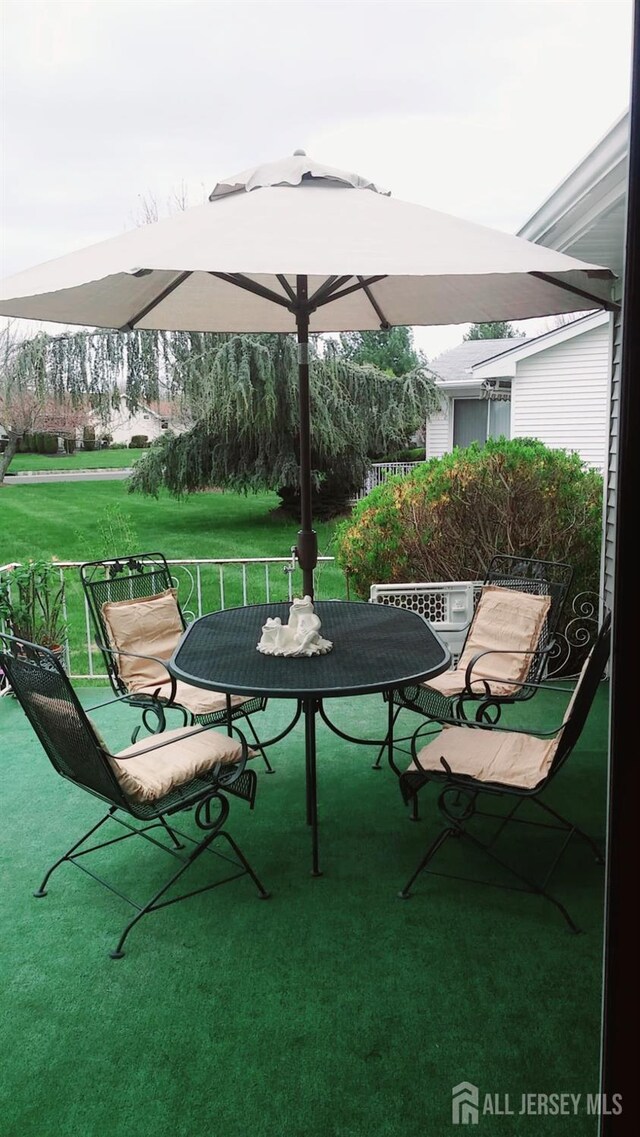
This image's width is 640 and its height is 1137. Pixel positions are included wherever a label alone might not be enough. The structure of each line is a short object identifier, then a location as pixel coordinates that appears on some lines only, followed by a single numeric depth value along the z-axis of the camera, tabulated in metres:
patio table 2.76
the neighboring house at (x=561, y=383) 8.98
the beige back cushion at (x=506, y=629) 3.78
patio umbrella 2.36
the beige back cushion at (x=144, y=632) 3.73
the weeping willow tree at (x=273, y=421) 10.73
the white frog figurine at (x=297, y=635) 3.17
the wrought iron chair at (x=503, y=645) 3.53
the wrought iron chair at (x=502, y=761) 2.56
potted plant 4.89
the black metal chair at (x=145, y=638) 3.47
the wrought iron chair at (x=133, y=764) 2.47
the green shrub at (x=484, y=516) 5.61
